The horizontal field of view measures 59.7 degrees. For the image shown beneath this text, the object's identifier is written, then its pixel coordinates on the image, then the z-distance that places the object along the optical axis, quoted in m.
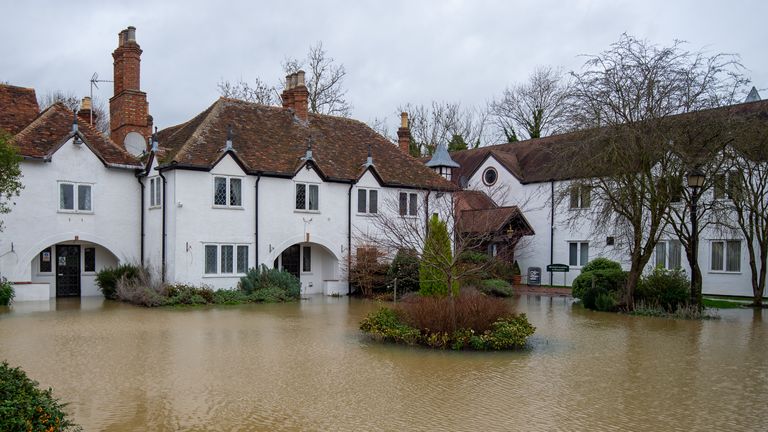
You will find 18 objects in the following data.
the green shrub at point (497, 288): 28.28
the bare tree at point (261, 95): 42.94
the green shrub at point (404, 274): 26.62
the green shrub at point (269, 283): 25.02
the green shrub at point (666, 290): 21.44
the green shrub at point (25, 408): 5.72
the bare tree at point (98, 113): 48.41
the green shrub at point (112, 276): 25.08
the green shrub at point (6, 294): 21.97
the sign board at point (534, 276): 35.03
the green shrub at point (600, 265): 28.03
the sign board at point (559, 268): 33.81
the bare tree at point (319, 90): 43.16
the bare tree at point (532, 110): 49.97
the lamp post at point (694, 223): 19.58
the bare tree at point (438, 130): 56.31
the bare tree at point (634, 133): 20.70
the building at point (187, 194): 24.62
